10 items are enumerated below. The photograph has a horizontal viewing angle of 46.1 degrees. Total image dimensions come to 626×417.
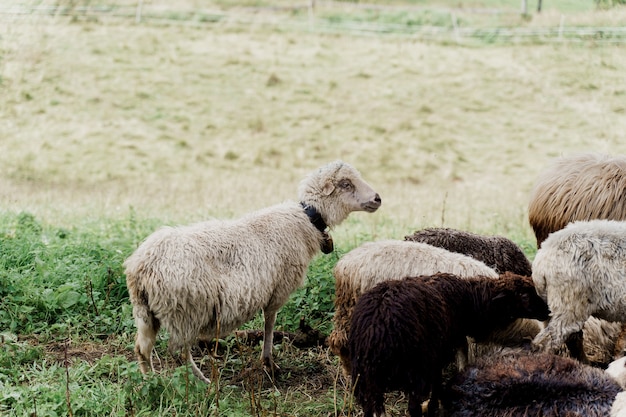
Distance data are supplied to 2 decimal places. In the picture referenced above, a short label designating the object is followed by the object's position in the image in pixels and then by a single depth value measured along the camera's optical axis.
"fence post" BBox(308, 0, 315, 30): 26.52
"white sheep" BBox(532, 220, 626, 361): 5.03
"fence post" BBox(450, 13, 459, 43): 25.22
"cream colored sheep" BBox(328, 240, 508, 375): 5.57
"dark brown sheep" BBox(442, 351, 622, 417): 4.45
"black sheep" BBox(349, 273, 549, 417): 4.64
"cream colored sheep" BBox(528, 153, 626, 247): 6.84
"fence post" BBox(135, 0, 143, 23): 25.38
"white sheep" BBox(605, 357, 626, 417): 4.24
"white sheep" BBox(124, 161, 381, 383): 5.24
